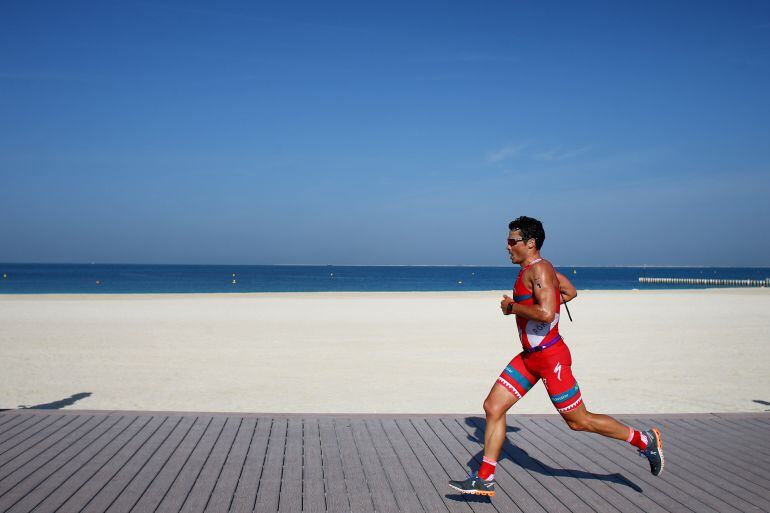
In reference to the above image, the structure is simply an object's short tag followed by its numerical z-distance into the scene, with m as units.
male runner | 4.38
